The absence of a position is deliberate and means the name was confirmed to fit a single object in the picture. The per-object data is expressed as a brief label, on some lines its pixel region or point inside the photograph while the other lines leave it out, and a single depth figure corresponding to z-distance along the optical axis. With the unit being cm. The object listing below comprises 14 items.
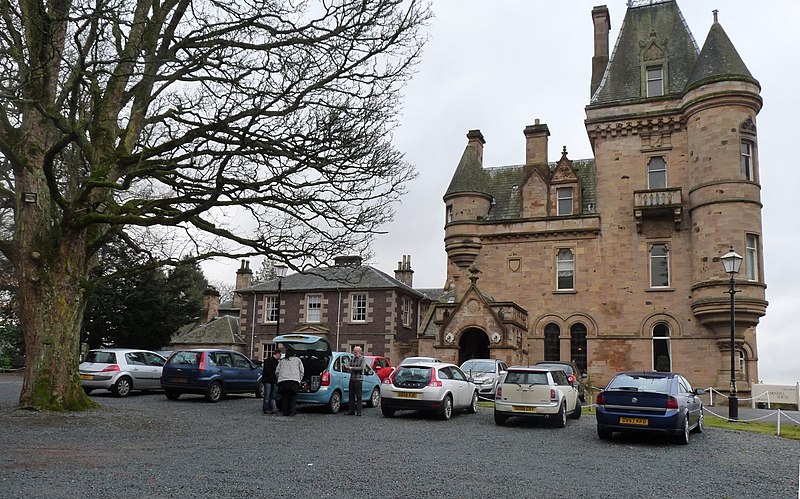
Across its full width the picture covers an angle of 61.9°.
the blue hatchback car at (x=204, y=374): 2084
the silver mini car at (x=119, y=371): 2206
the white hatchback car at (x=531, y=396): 1667
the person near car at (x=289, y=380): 1698
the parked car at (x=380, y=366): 2584
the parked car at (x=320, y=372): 1845
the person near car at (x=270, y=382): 1759
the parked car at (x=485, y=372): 2519
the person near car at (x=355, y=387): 1816
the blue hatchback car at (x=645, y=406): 1367
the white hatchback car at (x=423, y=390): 1725
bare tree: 1526
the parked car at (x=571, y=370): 2441
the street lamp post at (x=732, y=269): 1995
